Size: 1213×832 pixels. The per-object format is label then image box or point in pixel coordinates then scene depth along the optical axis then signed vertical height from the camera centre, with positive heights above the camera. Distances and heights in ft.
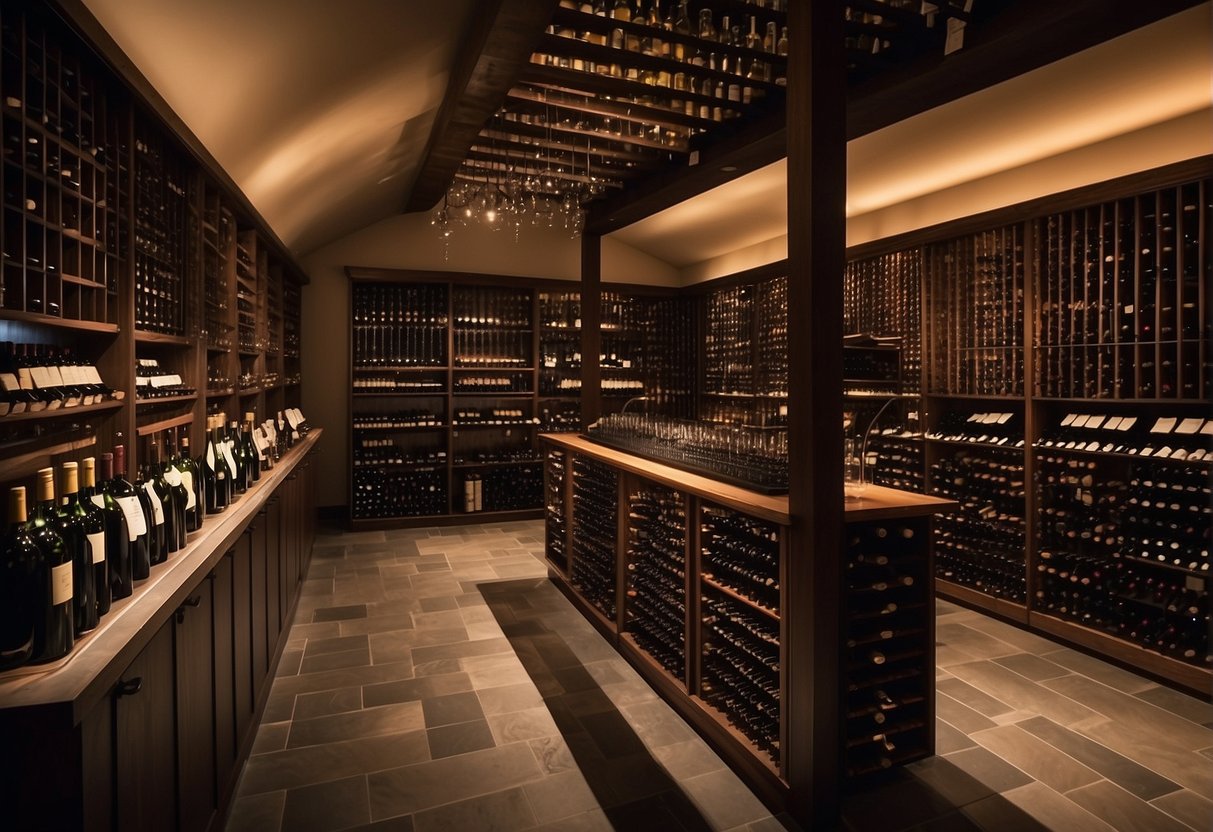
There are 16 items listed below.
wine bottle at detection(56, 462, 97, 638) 5.57 -1.19
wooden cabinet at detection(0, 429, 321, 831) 4.51 -2.45
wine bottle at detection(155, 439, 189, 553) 8.16 -1.07
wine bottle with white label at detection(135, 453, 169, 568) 7.37 -1.20
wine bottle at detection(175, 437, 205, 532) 8.88 -1.04
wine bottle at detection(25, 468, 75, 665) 5.03 -1.39
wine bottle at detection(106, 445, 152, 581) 6.66 -1.03
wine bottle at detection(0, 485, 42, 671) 4.90 -1.31
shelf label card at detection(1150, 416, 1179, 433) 13.36 -0.34
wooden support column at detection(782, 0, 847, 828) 8.59 -0.02
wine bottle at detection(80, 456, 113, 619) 5.87 -1.19
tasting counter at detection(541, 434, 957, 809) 9.49 -3.24
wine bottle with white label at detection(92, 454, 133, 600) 6.36 -1.26
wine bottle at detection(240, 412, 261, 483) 12.96 -0.85
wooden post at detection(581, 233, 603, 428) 21.42 +2.56
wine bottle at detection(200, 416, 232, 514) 10.37 -1.03
